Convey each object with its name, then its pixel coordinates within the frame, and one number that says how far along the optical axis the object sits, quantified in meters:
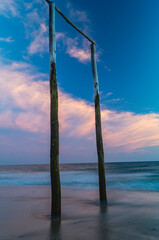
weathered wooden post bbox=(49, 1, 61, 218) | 5.20
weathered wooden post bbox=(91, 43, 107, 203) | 7.27
